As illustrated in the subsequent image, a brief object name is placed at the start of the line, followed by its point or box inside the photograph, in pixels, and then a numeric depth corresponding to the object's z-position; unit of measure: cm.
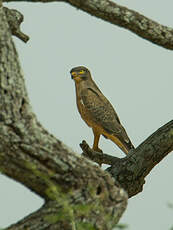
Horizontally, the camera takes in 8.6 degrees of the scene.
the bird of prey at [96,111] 2136
